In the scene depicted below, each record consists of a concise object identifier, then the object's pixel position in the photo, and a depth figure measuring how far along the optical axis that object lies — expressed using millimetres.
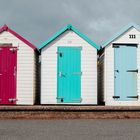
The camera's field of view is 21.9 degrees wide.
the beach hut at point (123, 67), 12414
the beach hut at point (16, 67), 12344
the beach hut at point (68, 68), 12398
